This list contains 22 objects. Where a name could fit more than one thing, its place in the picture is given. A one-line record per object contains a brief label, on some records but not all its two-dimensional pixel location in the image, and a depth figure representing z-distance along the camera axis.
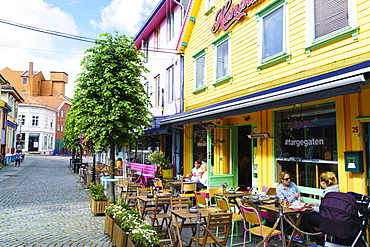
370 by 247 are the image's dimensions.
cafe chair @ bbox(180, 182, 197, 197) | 9.46
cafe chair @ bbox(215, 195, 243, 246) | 6.09
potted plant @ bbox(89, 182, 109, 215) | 8.62
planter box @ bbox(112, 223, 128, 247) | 5.07
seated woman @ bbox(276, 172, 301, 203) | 6.49
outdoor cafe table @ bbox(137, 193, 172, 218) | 6.80
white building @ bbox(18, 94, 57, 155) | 54.94
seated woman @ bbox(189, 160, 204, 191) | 10.45
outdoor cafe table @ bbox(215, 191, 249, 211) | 6.89
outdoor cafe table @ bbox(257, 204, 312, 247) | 5.25
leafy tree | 8.26
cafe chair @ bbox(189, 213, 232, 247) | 4.61
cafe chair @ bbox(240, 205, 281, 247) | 5.20
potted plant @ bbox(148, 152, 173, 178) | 13.25
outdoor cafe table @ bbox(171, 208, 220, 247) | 5.20
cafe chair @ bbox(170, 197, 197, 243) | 6.44
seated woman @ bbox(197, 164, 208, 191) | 10.03
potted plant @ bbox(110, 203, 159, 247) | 4.59
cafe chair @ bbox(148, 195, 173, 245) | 6.27
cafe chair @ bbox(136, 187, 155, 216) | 7.47
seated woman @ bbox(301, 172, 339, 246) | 5.69
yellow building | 5.51
